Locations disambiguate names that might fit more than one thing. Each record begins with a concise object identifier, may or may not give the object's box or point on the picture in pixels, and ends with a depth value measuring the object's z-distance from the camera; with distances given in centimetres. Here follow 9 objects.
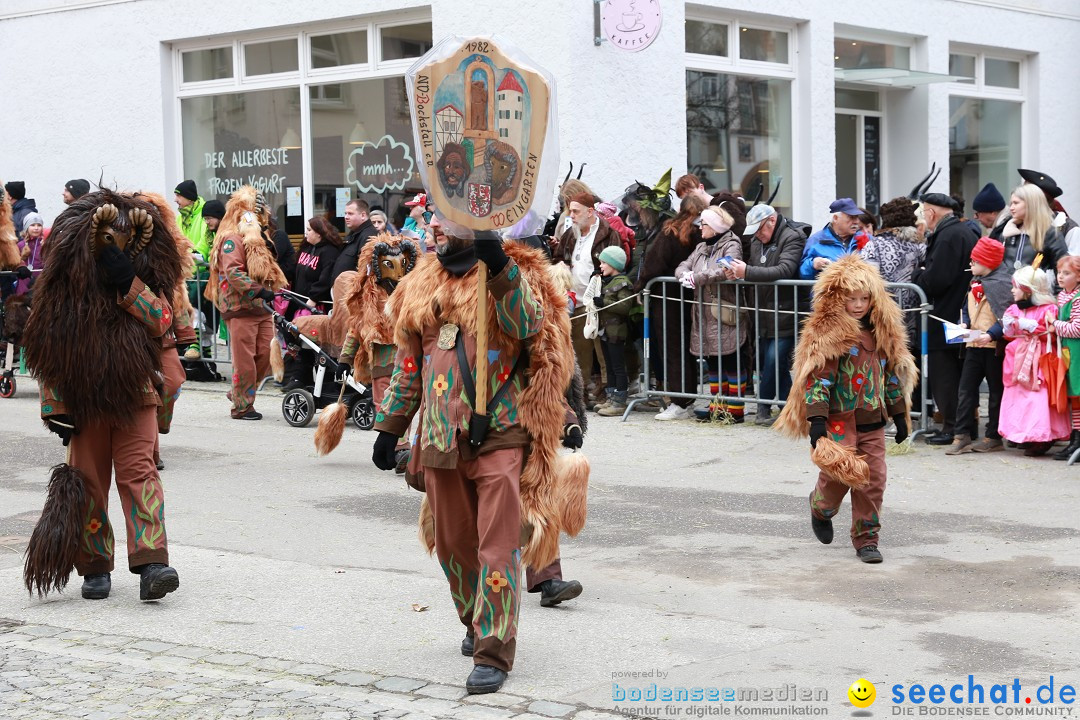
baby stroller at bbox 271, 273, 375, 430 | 1228
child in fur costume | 754
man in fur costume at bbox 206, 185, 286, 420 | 1279
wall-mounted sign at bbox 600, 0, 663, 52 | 1457
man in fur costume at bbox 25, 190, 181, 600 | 674
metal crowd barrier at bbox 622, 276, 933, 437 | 1180
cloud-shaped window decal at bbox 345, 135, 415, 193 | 1656
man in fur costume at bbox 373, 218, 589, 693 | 540
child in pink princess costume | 1037
